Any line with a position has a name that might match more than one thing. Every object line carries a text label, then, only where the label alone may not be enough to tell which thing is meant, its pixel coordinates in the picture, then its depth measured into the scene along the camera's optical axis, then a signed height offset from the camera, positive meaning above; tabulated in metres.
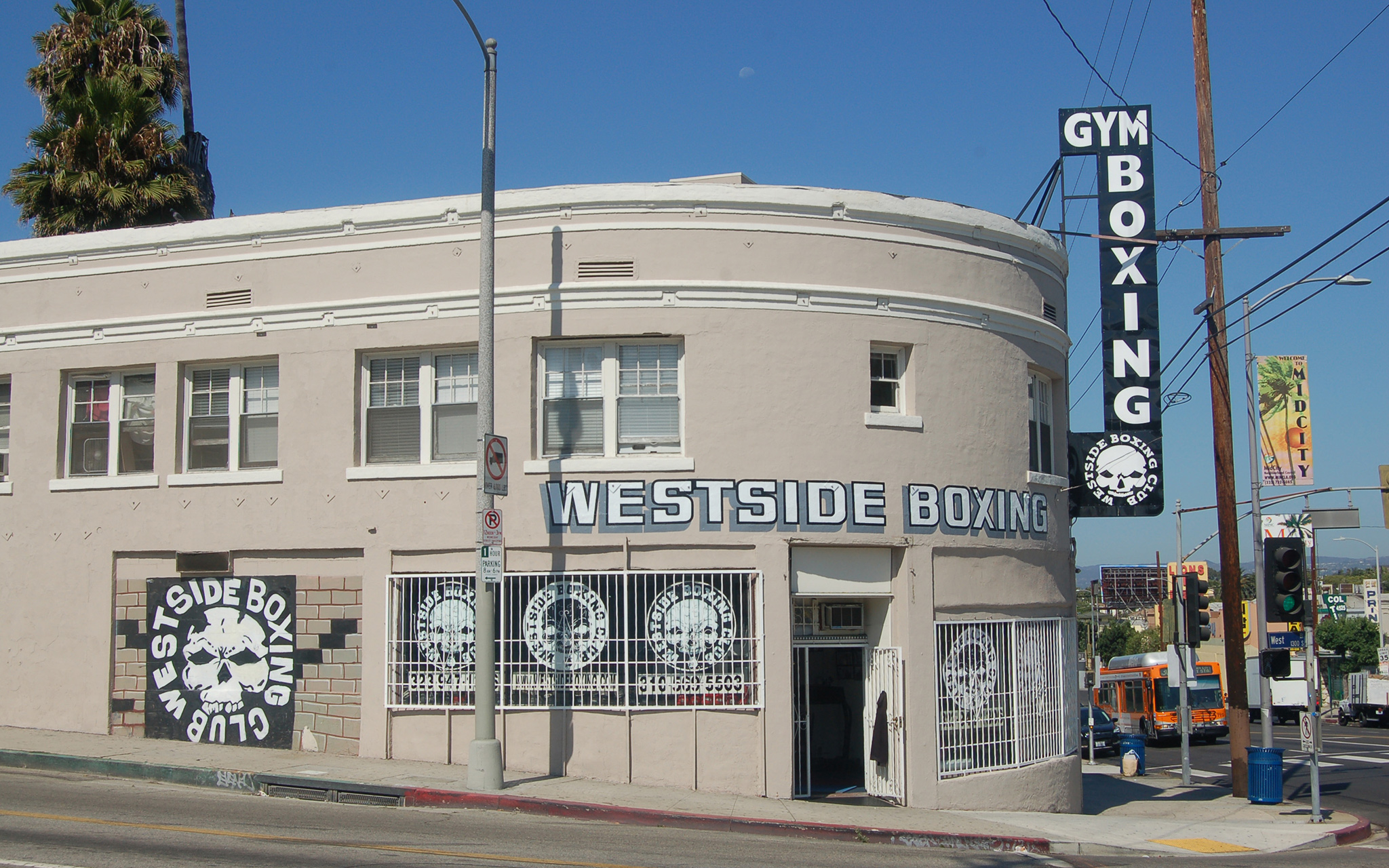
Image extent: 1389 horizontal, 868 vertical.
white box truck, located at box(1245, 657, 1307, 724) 52.34 -4.97
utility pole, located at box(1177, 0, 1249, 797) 20.08 +2.38
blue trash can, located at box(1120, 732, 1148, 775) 26.31 -3.55
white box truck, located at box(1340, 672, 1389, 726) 51.12 -5.01
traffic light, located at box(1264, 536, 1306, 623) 16.14 +0.04
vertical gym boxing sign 18.02 +3.89
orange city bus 41.41 -4.07
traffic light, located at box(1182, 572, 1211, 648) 22.47 -0.44
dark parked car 36.34 -4.50
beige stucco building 14.91 +1.20
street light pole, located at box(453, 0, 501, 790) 13.48 -0.30
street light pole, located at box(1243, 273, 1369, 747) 19.75 +1.21
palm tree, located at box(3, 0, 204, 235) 24.28 +9.20
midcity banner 26.58 +3.50
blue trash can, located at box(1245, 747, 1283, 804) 18.92 -2.99
